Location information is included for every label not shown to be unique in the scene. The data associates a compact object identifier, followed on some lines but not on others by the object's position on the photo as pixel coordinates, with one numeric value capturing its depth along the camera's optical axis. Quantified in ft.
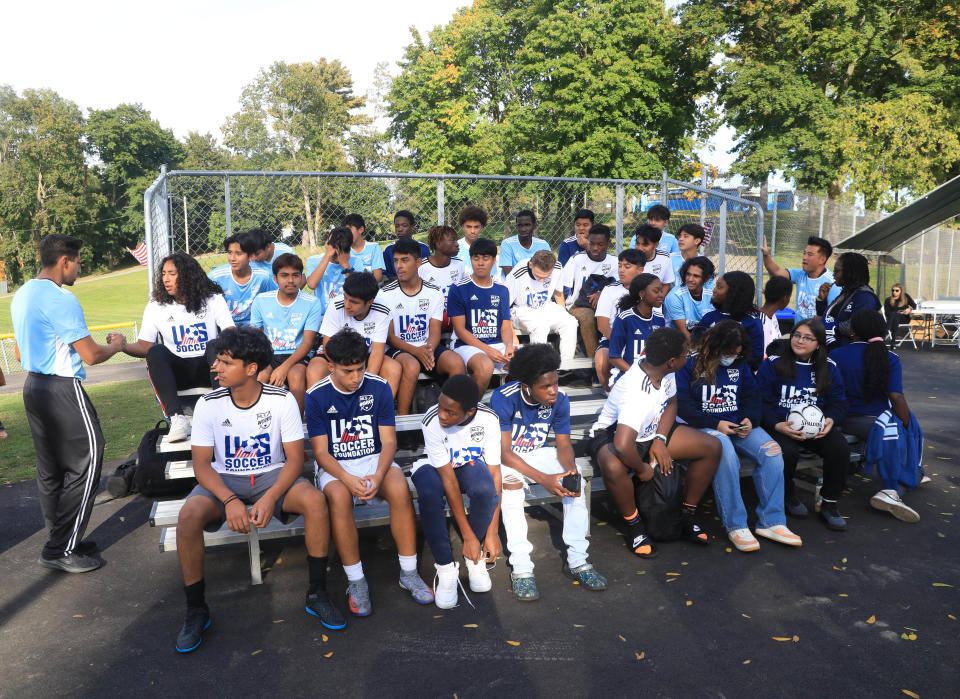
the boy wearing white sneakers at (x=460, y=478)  12.98
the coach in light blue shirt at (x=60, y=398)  14.01
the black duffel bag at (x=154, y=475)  16.34
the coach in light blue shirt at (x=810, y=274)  23.00
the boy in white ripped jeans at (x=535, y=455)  13.75
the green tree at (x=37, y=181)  179.73
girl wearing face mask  15.55
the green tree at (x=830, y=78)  70.28
